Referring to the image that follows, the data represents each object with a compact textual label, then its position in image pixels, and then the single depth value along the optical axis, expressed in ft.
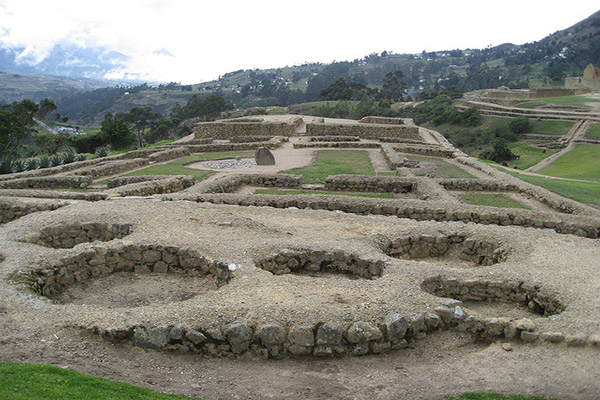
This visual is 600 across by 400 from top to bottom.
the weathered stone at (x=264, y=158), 72.38
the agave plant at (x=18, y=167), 66.58
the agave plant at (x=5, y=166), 64.64
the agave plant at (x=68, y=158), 76.57
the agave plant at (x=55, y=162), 72.43
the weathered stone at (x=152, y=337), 18.75
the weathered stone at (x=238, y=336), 18.67
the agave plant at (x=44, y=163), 71.18
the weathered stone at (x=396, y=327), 19.28
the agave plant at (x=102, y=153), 91.32
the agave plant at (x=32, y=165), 68.82
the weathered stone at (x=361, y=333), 18.84
